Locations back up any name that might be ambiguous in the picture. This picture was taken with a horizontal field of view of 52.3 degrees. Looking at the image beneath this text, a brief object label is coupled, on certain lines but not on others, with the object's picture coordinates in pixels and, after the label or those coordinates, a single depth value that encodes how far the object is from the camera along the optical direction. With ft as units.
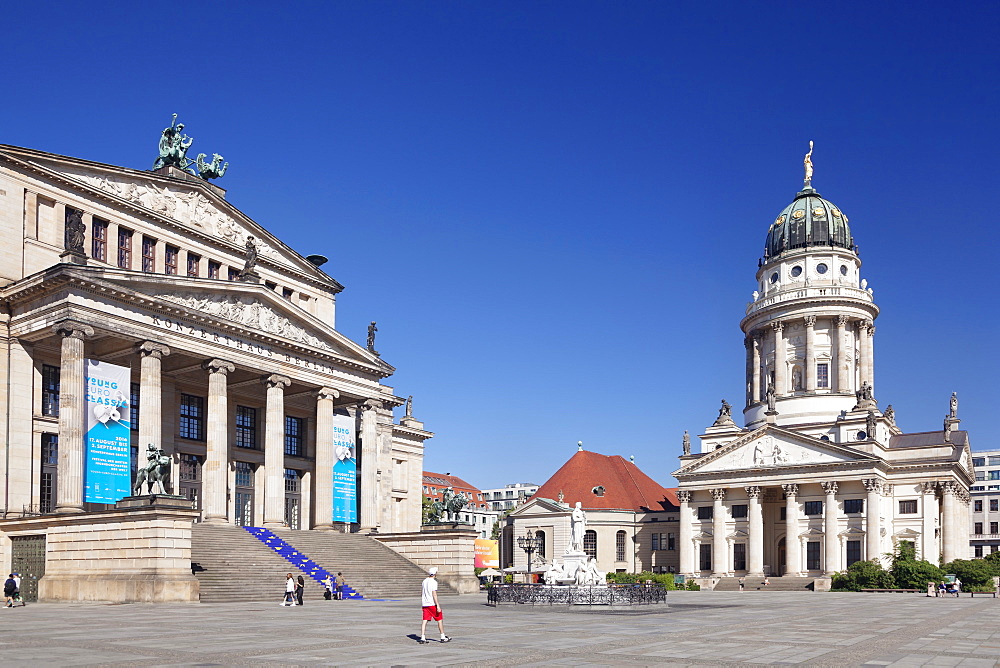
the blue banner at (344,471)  204.23
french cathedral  306.76
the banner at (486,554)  369.71
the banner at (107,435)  152.35
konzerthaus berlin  155.53
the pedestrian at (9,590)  131.44
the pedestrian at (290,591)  132.36
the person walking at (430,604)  79.25
